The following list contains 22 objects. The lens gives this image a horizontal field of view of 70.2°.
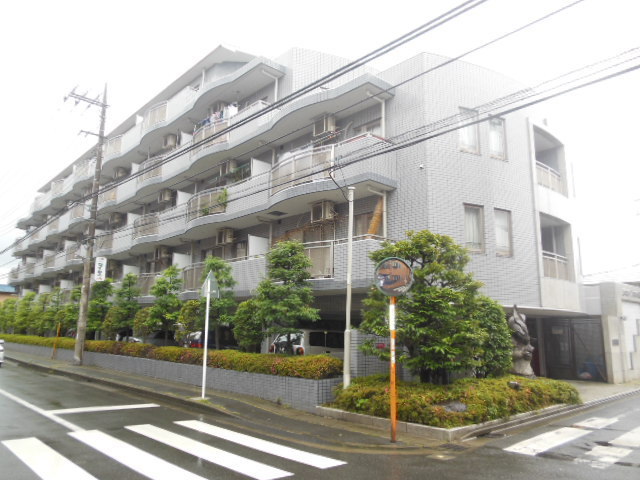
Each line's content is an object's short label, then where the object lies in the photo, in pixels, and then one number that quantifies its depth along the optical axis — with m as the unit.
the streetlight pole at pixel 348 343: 10.18
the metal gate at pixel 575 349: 16.73
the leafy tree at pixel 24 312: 32.09
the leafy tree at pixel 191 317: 14.83
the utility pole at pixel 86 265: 20.14
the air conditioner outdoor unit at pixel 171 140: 24.20
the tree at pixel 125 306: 19.56
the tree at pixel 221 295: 14.31
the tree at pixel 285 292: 11.65
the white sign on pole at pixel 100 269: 21.67
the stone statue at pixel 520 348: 12.54
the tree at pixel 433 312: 8.95
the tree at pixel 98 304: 21.97
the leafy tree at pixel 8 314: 36.00
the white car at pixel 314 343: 13.96
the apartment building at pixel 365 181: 13.22
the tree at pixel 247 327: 12.99
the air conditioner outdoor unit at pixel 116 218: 29.42
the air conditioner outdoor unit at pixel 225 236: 18.64
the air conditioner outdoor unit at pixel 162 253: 23.12
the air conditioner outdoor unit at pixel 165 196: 23.77
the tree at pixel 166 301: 16.86
